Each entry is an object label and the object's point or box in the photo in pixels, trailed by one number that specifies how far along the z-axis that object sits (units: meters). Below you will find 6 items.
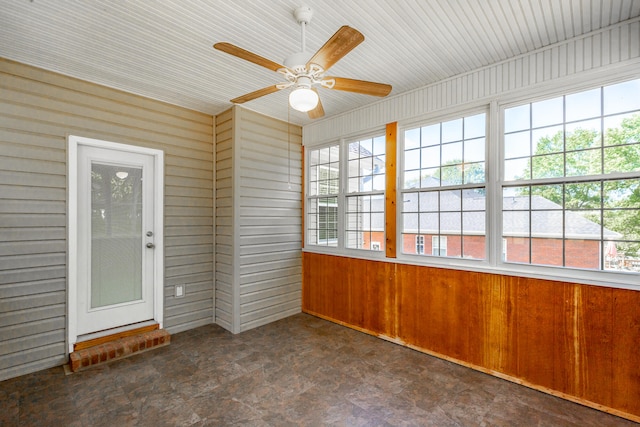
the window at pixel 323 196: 4.23
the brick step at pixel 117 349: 2.80
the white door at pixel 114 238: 3.06
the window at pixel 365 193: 3.69
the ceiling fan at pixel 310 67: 1.69
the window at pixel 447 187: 2.94
